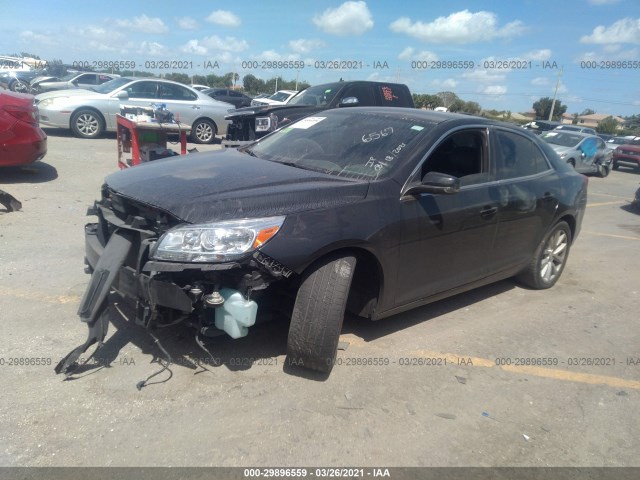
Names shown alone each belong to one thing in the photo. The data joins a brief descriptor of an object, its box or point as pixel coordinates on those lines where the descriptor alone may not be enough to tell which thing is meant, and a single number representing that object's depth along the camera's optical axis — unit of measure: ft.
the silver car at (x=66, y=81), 62.59
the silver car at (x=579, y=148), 55.16
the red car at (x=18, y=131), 23.20
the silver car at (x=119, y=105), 39.78
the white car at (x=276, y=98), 70.71
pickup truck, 31.89
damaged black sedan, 9.80
